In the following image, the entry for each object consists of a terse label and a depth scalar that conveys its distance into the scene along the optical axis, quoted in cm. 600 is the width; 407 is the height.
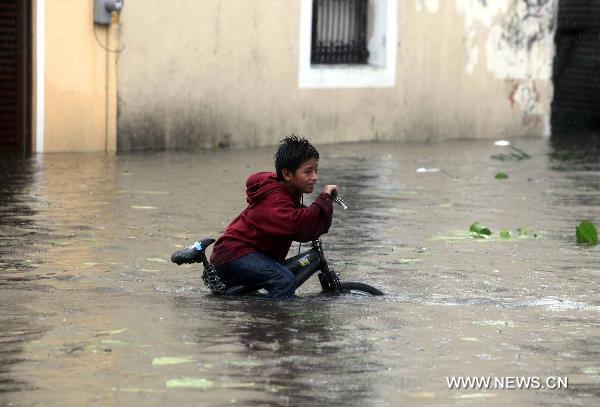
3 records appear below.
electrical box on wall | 3630
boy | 1637
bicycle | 1670
